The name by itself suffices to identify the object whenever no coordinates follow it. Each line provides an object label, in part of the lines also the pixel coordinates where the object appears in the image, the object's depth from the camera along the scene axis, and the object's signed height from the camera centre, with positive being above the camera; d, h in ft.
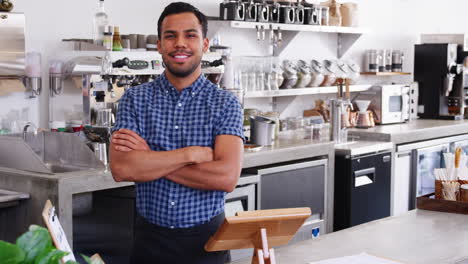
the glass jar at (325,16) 20.34 +1.59
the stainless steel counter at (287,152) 14.87 -1.73
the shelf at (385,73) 23.00 -0.01
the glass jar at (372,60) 23.04 +0.40
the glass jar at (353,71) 21.74 +0.05
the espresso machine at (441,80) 23.39 -0.23
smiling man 8.24 -0.89
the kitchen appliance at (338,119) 17.71 -1.15
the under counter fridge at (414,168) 19.62 -2.71
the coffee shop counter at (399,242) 8.10 -2.05
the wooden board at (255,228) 6.33 -1.40
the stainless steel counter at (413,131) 19.57 -1.64
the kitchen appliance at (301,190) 15.14 -2.56
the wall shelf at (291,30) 17.61 +1.15
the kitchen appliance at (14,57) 13.05 +0.26
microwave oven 21.86 -0.88
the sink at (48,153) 12.07 -1.42
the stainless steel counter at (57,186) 11.33 -1.87
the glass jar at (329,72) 20.76 +0.00
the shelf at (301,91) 17.94 -0.51
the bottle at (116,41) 14.10 +0.60
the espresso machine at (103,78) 13.35 -0.12
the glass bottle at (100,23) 14.23 +0.98
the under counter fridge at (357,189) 17.30 -2.85
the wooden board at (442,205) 10.47 -1.94
